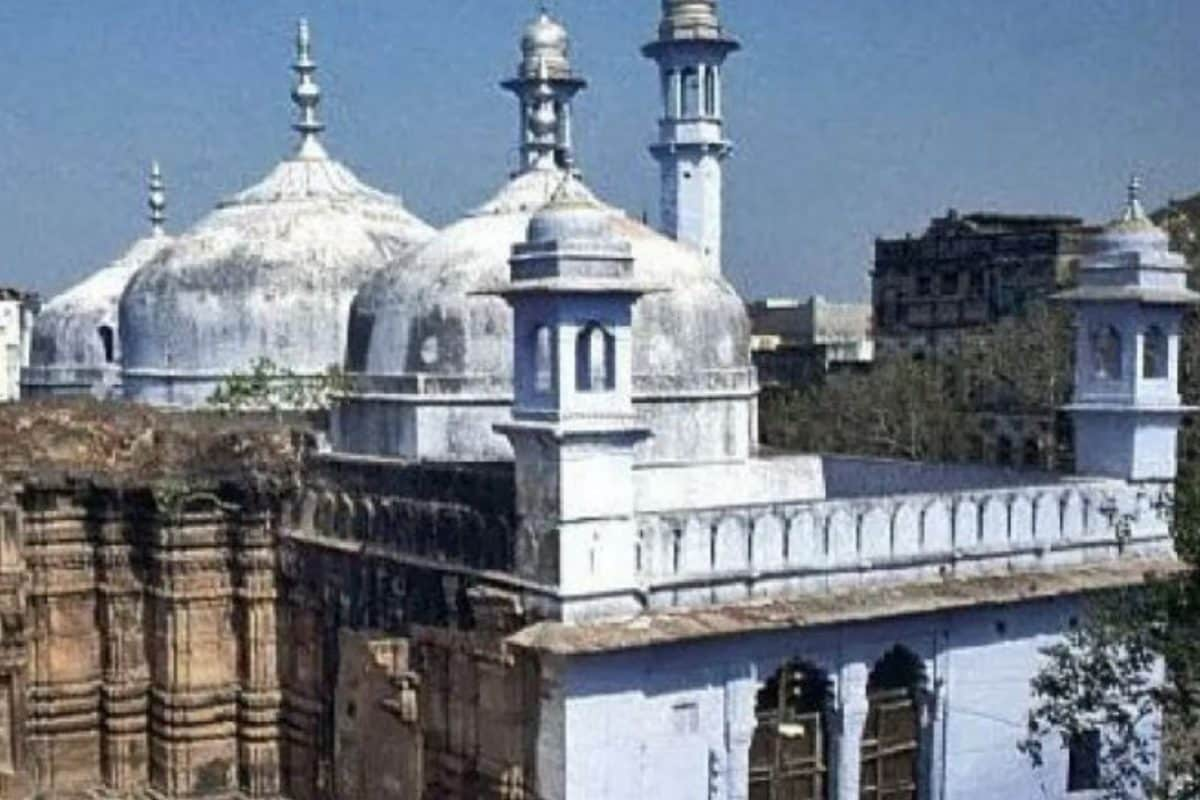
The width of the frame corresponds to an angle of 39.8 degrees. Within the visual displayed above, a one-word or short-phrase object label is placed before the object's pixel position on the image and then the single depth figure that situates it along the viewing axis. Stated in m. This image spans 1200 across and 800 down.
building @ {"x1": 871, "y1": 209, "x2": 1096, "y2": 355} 39.25
